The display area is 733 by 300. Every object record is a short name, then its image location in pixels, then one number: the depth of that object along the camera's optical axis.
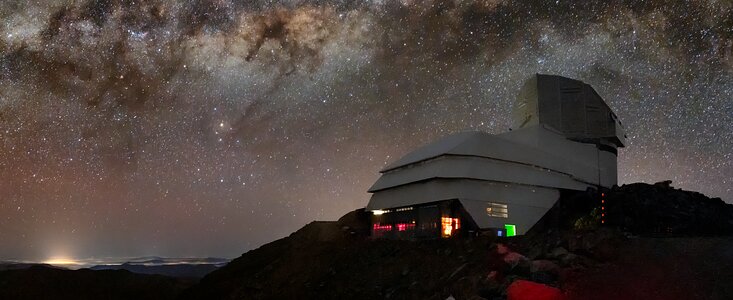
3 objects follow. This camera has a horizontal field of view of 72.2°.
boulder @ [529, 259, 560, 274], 21.00
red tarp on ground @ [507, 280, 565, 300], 19.09
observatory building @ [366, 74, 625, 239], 40.50
